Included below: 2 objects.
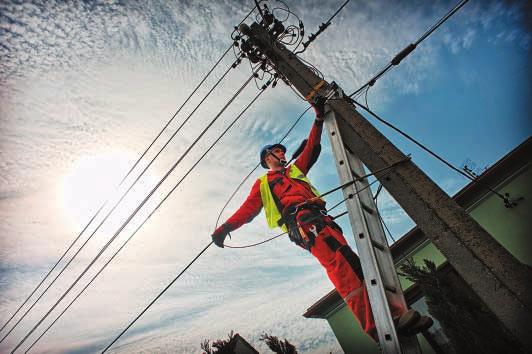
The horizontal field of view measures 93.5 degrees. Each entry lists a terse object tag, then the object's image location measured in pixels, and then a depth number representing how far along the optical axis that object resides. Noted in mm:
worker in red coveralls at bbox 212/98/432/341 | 2730
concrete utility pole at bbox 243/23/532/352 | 1598
